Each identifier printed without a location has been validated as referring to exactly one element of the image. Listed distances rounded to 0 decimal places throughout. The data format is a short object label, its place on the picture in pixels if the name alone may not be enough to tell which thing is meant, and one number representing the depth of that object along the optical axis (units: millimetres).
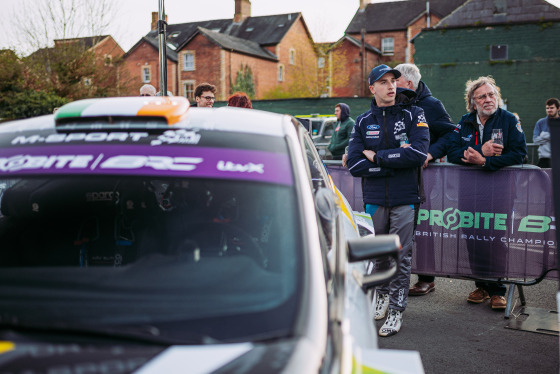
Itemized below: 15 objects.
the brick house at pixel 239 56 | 51031
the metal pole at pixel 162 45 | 11984
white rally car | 1650
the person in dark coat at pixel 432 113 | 5539
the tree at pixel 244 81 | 50438
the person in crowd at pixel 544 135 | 11094
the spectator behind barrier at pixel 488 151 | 5168
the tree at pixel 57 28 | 27438
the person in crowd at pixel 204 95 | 7384
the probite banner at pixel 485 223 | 5090
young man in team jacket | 4496
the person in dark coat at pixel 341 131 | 12547
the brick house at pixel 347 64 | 53688
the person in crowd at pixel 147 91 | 8653
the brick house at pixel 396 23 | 57344
